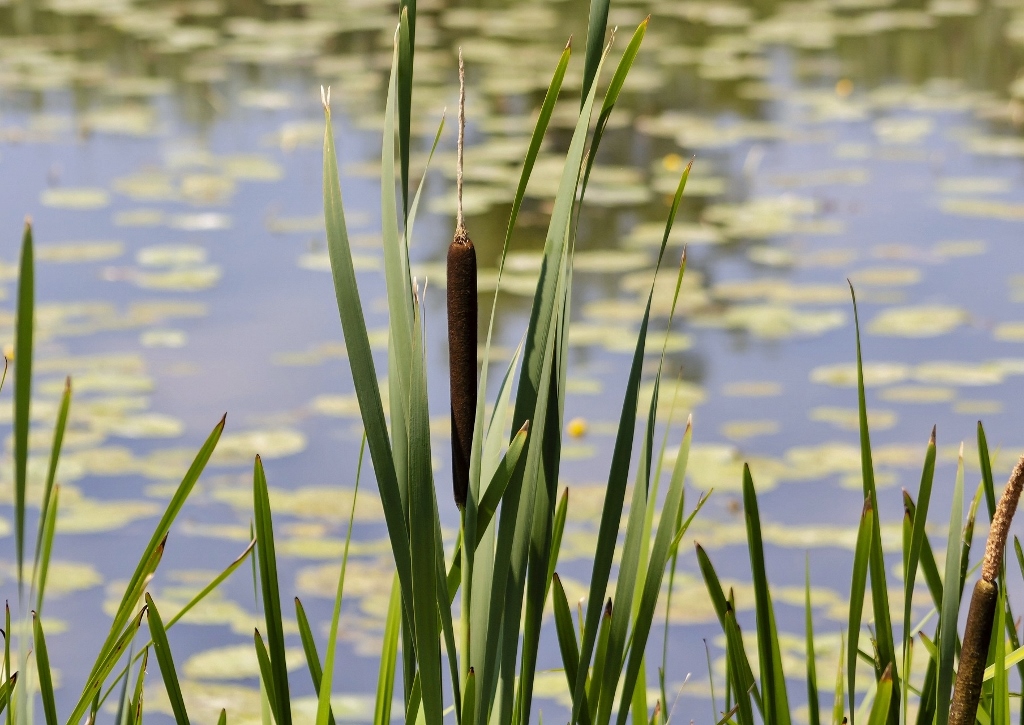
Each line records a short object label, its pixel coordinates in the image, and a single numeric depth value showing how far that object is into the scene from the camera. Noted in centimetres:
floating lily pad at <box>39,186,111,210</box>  1964
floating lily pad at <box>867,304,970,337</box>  1865
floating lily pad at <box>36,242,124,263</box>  1914
